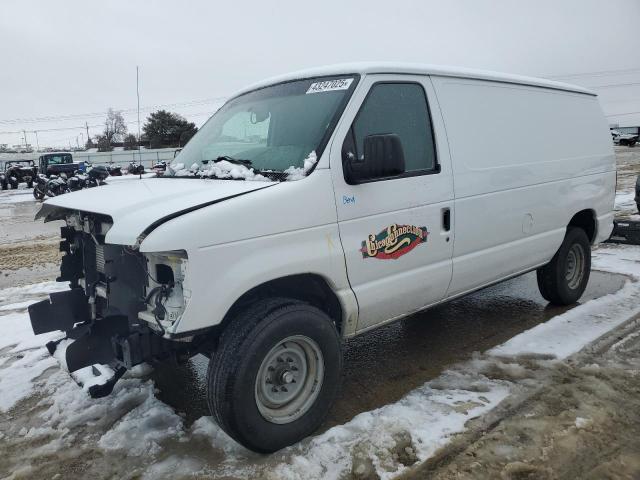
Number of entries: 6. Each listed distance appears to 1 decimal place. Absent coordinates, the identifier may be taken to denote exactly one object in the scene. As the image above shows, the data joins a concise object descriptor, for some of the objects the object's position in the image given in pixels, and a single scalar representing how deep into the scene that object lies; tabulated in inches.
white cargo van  108.0
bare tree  3120.1
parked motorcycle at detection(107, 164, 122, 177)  1362.0
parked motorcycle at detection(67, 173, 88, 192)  778.2
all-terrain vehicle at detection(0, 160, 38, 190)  1349.7
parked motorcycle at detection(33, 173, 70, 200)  850.8
